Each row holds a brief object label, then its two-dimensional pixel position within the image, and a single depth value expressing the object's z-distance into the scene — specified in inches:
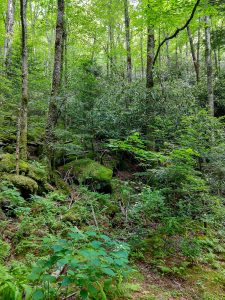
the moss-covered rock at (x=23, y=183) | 209.6
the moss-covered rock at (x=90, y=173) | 299.6
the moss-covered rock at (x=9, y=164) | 230.9
